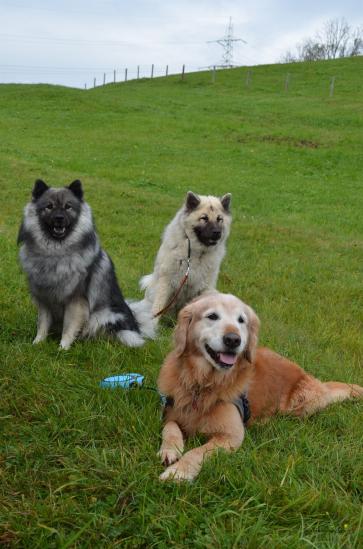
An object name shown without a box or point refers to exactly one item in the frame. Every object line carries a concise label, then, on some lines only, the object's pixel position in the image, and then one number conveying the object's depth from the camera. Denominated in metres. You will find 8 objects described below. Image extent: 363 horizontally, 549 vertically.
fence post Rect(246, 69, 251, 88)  35.47
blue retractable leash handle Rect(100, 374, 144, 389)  3.17
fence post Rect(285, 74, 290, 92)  33.08
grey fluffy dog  4.25
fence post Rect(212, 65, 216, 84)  38.17
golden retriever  2.79
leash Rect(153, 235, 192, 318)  5.59
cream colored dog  5.69
